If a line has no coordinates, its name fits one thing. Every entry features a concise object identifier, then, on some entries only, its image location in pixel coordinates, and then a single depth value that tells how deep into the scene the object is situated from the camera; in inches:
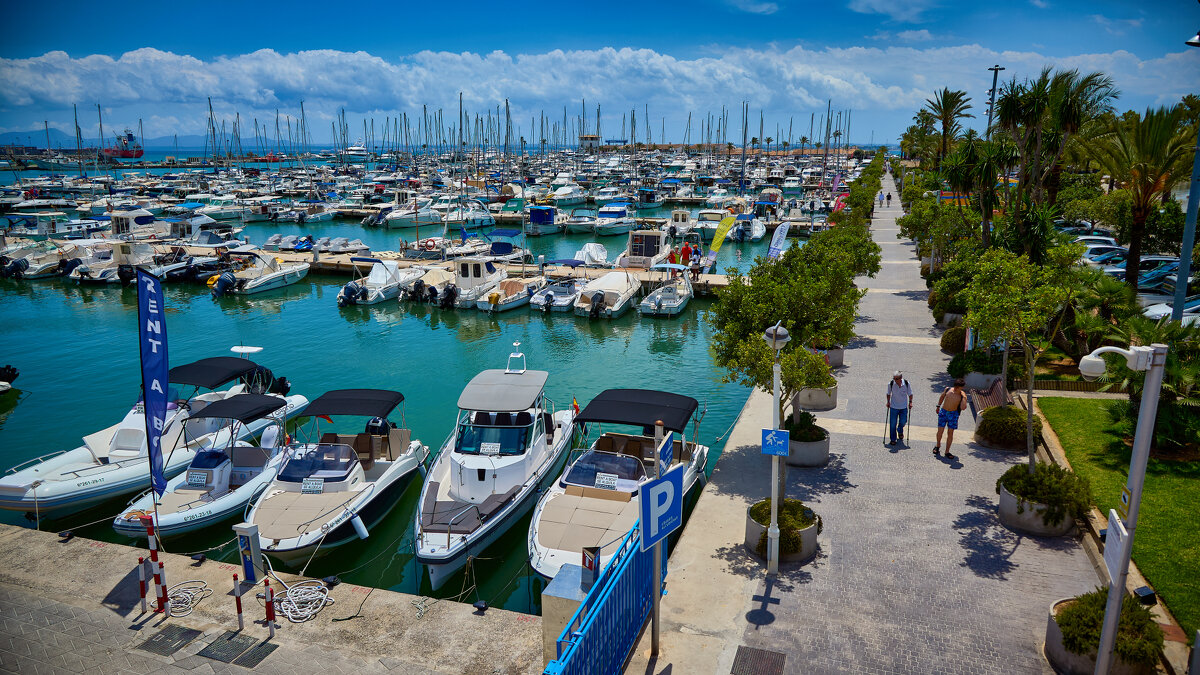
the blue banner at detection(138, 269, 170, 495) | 468.8
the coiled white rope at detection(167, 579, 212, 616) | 461.4
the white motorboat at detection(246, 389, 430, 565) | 569.0
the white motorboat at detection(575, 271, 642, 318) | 1539.1
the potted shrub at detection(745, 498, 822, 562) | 490.0
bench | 753.0
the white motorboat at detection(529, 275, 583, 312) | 1581.0
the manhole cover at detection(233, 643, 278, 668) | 405.7
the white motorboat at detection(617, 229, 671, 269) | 1915.6
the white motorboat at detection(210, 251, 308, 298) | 1793.8
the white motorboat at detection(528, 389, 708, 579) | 525.0
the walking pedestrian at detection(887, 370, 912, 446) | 679.1
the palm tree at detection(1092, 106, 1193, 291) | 773.3
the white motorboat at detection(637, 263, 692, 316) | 1547.7
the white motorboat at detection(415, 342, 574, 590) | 559.5
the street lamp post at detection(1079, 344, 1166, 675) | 296.5
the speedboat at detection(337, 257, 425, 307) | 1685.5
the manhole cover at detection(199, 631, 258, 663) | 412.8
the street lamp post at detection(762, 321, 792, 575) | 469.4
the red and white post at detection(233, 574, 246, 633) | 436.4
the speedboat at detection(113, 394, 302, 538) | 611.2
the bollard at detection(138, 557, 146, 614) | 455.2
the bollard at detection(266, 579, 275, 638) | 435.8
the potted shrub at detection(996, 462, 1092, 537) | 512.7
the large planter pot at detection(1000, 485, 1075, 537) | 515.2
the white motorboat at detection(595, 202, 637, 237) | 2751.0
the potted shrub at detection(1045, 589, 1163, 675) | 344.2
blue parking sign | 350.3
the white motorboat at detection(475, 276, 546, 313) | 1604.3
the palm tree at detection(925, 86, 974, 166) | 2146.9
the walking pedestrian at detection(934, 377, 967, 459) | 655.1
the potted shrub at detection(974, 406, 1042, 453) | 677.9
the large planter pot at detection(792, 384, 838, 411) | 813.2
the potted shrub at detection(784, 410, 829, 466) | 653.9
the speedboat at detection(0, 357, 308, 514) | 652.7
